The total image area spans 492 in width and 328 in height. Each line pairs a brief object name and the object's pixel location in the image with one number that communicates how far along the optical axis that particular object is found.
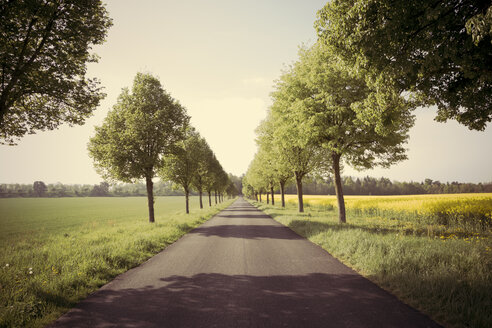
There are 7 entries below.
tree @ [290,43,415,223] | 10.56
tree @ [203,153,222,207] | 33.81
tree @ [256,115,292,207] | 19.05
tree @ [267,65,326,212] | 11.52
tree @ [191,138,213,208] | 26.32
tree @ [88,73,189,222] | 13.70
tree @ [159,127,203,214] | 23.25
